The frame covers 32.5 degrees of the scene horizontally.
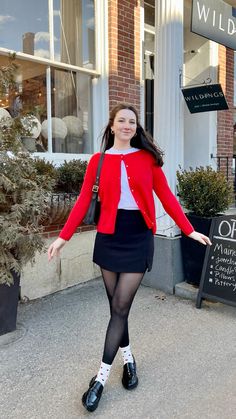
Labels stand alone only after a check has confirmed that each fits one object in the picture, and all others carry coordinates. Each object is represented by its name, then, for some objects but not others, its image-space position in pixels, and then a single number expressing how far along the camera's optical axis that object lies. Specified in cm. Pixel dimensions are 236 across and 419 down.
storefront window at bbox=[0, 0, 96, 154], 434
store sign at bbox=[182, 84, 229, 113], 425
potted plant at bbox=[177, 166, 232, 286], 417
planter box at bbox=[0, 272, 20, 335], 324
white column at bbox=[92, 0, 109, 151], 503
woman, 241
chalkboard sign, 377
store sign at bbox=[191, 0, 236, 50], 371
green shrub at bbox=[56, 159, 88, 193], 431
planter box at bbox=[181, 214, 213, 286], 420
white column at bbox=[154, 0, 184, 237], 431
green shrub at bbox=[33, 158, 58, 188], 380
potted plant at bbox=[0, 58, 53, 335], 308
